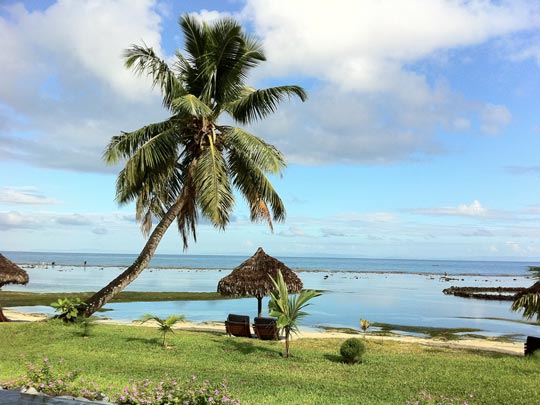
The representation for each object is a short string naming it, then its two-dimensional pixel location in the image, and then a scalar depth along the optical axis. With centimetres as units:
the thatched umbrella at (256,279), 1509
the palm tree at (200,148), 1254
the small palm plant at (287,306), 1000
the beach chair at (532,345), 1114
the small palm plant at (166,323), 1059
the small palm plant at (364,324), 1410
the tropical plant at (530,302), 1167
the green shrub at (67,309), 1295
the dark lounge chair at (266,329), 1298
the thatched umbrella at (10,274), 1791
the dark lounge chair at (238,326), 1358
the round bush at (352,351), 974
